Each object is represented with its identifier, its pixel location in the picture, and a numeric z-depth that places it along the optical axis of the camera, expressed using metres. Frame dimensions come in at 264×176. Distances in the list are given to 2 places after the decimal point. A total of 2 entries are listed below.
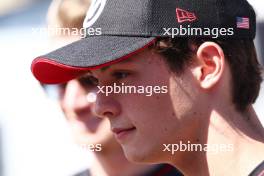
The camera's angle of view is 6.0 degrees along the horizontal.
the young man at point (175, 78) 3.41
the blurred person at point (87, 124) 3.80
